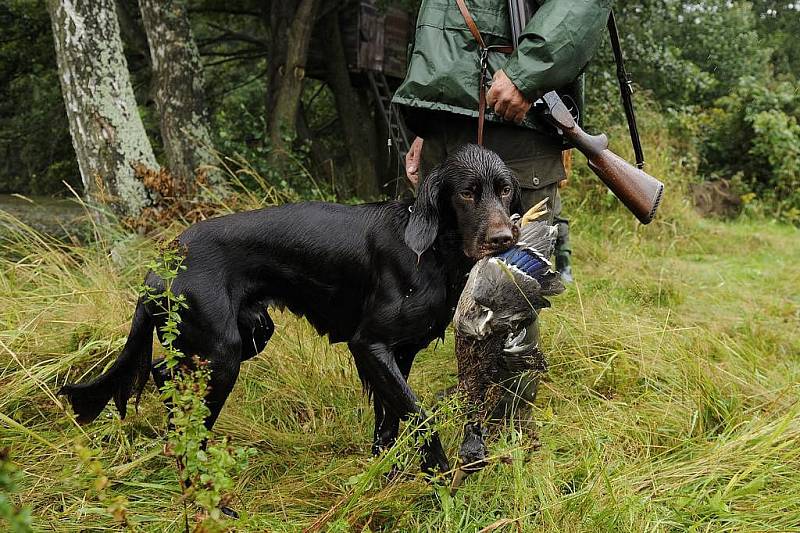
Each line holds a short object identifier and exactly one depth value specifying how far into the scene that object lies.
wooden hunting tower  8.55
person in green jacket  2.17
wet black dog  2.16
